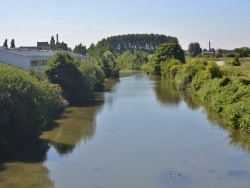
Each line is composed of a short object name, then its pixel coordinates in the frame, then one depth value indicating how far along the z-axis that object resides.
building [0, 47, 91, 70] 47.34
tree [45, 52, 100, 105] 43.94
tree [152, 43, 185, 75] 96.81
